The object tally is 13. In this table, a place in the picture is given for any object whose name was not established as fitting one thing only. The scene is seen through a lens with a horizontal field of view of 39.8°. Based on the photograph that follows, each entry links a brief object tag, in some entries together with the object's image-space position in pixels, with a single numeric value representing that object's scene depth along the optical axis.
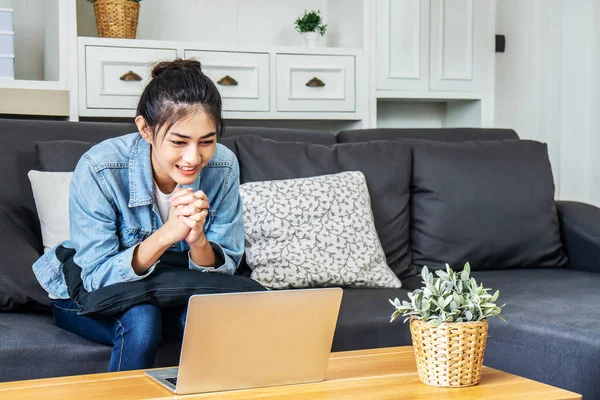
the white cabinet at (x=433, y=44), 3.48
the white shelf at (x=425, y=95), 3.47
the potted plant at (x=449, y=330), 1.30
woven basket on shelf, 3.08
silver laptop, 1.23
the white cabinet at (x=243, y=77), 3.02
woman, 1.57
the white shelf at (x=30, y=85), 2.92
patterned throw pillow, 2.22
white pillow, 2.06
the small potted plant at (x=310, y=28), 3.47
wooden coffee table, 1.22
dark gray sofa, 1.72
